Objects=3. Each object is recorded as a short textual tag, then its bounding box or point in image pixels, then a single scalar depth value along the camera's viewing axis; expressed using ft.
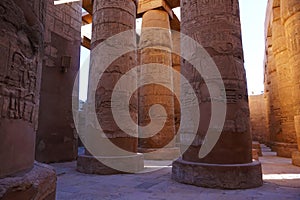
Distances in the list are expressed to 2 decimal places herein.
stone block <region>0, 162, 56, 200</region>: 4.72
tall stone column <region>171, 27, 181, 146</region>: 34.18
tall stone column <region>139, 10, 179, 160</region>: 26.53
